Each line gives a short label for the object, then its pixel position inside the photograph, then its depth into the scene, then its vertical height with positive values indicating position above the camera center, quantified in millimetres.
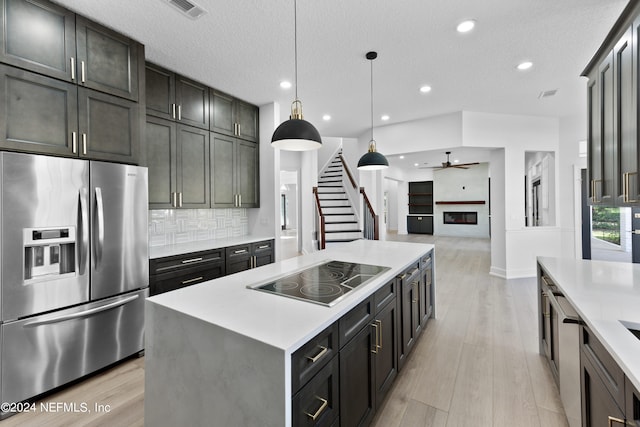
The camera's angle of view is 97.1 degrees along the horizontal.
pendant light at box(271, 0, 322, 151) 1940 +553
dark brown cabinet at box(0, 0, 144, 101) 1951 +1302
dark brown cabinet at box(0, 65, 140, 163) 1926 +734
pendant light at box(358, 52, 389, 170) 3207 +562
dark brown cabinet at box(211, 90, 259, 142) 3749 +1352
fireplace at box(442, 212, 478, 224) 11102 -303
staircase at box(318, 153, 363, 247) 6680 +77
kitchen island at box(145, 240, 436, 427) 1011 -558
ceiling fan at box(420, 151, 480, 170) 9595 +1592
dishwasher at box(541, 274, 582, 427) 1429 -821
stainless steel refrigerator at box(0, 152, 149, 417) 1893 -418
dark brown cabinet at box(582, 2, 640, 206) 1491 +558
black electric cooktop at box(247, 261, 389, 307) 1502 -443
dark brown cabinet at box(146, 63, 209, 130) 3055 +1340
